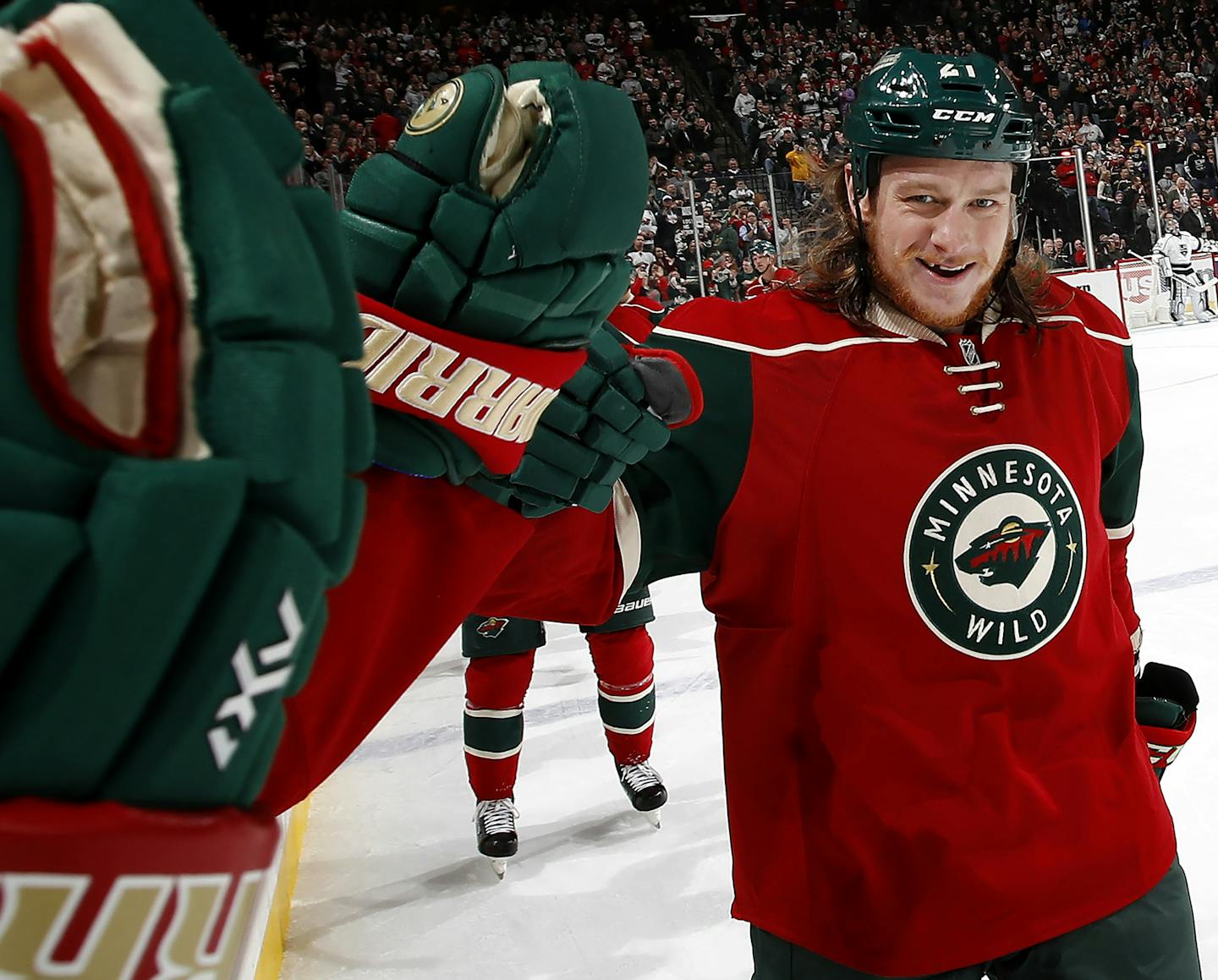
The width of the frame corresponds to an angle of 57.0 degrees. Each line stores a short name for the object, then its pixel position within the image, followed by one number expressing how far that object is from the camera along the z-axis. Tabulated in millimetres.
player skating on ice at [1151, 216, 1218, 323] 10938
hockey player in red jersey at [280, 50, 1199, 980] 1143
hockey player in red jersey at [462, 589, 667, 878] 2730
